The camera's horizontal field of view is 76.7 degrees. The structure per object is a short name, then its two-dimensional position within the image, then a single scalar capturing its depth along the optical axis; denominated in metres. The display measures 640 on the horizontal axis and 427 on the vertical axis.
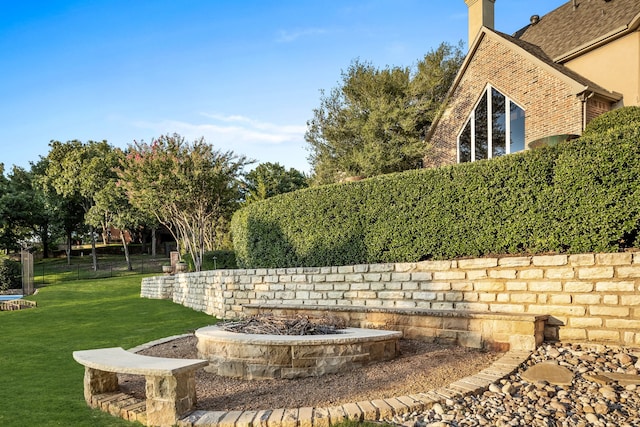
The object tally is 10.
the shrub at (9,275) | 20.77
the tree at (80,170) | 30.56
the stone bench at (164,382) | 3.64
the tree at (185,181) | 15.47
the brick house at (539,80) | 11.17
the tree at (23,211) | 28.48
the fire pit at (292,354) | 5.04
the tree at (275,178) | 35.38
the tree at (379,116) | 14.58
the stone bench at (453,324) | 5.38
